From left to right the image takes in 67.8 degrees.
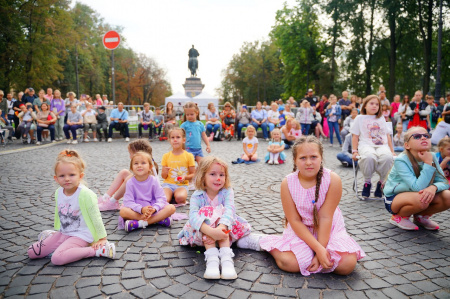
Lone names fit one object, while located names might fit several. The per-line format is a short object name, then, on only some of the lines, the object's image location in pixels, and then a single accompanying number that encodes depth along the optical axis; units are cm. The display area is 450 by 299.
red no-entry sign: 1361
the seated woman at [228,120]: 1658
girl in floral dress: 324
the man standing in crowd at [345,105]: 1523
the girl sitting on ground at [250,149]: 989
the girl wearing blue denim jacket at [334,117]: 1365
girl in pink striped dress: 304
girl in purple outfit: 422
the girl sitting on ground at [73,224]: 329
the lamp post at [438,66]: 1684
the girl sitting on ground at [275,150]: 955
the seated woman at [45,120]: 1398
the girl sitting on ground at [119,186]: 486
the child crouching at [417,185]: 394
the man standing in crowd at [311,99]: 1700
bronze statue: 3086
